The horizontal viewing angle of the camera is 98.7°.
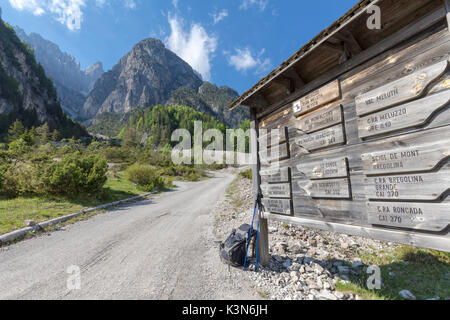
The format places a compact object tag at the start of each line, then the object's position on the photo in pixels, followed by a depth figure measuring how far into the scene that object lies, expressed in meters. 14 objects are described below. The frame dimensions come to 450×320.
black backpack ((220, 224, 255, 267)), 4.20
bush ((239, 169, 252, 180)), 21.71
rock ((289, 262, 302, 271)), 4.17
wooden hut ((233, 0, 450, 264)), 2.12
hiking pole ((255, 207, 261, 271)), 4.39
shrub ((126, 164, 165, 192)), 18.55
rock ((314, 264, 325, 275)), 4.00
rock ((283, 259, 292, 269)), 4.36
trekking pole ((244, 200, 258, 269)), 4.18
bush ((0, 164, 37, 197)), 9.14
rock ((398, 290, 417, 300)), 3.44
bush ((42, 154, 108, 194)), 9.50
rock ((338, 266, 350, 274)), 4.13
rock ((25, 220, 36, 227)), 5.99
